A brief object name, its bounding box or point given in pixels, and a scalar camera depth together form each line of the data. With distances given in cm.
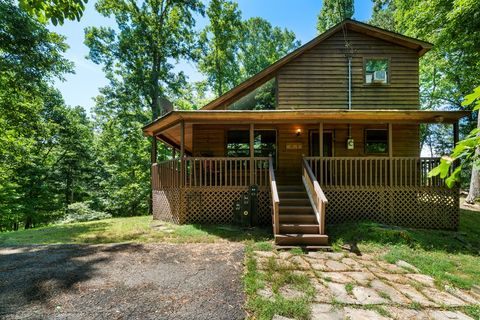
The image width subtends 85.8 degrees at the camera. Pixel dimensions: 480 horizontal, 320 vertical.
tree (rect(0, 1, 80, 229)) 1027
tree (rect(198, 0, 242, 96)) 2011
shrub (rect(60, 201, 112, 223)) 1778
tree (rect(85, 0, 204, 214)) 1761
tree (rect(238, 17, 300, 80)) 2784
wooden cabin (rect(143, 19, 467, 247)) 824
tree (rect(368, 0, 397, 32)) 2355
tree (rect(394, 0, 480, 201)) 1084
